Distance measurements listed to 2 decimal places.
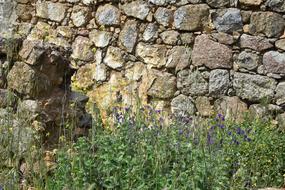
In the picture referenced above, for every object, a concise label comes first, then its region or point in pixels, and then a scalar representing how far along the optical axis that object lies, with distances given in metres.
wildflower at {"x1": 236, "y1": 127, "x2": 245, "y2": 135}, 4.99
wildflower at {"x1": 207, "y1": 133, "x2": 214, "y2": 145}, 4.11
